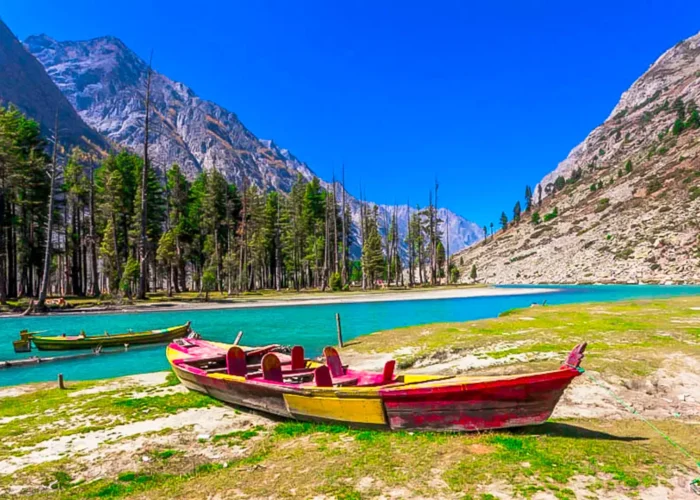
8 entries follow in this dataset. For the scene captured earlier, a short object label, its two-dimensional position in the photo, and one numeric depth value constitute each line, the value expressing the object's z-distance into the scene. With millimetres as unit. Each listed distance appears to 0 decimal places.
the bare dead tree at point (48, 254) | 32844
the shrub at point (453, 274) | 100000
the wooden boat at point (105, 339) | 21016
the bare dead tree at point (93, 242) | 47469
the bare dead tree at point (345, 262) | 71850
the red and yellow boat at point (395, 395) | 7059
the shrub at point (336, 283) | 63594
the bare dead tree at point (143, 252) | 41594
